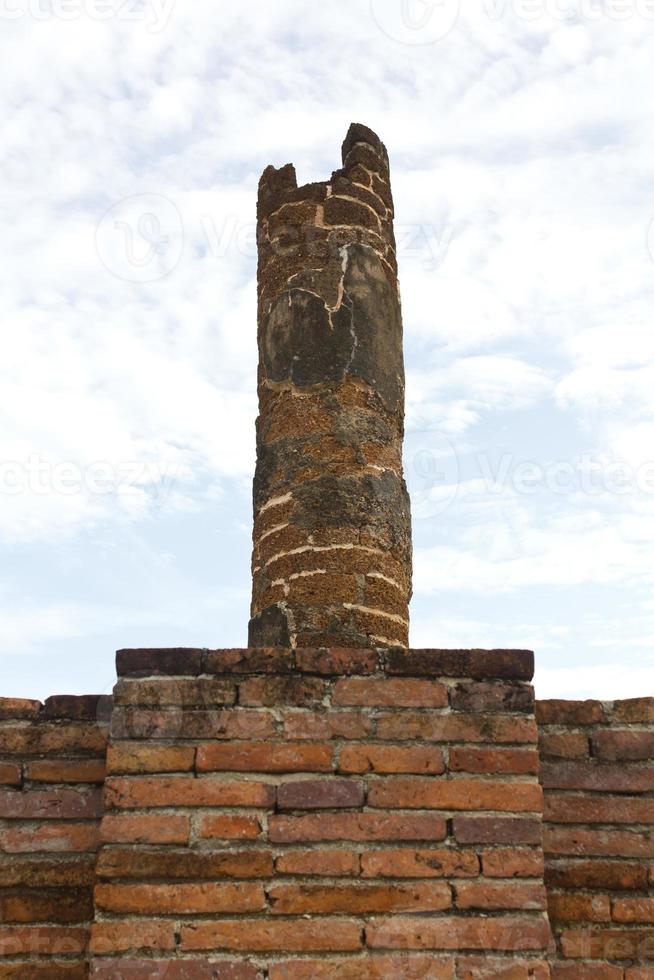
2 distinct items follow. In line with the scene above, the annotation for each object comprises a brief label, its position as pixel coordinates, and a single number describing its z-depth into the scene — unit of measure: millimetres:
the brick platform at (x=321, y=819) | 2096
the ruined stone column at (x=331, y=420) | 3090
